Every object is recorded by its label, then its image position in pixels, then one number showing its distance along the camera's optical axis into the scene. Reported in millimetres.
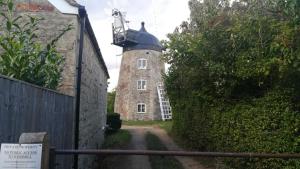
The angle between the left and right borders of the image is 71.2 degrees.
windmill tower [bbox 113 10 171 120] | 23837
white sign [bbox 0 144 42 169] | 1970
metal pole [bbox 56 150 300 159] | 2077
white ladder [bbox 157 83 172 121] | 23651
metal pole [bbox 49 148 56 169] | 2109
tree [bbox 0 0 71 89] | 3340
